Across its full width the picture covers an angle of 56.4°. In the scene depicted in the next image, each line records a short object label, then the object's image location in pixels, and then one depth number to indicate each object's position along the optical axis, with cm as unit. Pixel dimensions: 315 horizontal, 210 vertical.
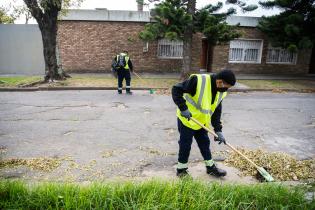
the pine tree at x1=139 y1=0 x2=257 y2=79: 1169
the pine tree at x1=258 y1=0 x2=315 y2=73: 1437
